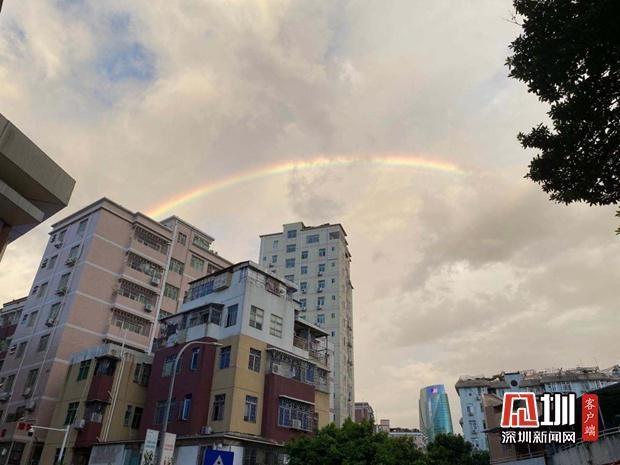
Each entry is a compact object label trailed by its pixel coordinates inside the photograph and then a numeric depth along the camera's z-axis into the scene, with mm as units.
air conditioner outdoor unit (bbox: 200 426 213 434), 30127
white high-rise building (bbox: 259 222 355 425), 66875
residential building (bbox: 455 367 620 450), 77750
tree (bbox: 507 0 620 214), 12852
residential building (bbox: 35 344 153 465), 35375
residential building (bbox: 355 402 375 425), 93188
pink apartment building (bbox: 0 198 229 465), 40656
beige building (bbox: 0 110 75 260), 12391
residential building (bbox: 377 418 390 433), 127869
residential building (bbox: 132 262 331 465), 30734
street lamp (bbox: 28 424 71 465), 32916
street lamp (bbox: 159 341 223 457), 18603
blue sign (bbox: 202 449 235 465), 14894
